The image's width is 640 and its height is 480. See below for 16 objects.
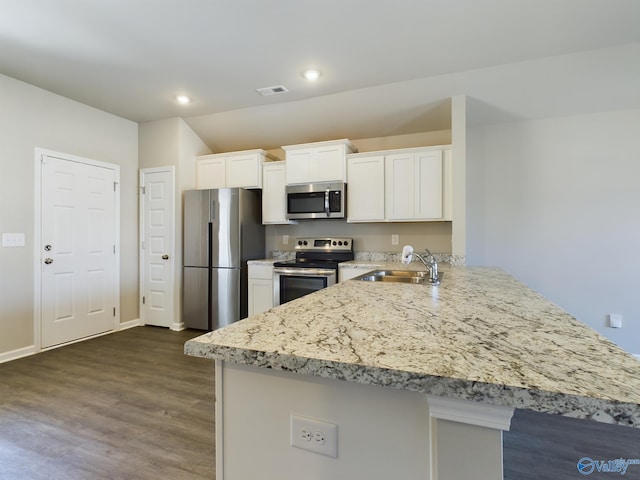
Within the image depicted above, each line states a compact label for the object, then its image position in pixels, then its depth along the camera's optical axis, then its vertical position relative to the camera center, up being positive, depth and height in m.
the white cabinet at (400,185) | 3.45 +0.60
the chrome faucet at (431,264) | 2.10 -0.16
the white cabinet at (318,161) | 3.79 +0.93
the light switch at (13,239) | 3.12 +0.00
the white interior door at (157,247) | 4.21 -0.10
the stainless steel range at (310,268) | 3.55 -0.32
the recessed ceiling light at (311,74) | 3.06 +1.58
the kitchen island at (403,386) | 0.58 -0.27
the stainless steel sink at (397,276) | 2.43 -0.30
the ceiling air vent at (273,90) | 3.38 +1.59
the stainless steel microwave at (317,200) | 3.76 +0.47
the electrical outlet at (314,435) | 0.77 -0.47
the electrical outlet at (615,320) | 3.27 -0.82
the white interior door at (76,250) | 3.44 -0.12
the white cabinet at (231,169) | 4.18 +0.93
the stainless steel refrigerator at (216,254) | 3.98 -0.18
